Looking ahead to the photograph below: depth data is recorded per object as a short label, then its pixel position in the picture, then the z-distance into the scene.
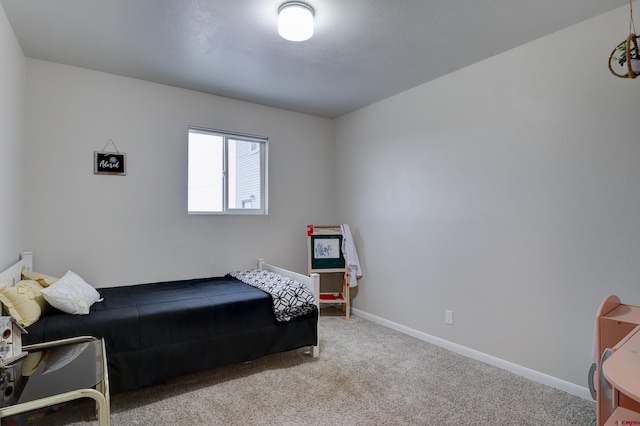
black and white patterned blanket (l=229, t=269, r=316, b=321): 2.73
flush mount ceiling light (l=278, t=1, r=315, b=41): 2.06
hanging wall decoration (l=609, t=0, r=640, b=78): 1.71
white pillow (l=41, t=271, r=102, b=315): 2.16
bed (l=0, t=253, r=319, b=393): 2.13
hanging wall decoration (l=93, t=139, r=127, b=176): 3.05
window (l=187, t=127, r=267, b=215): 3.63
